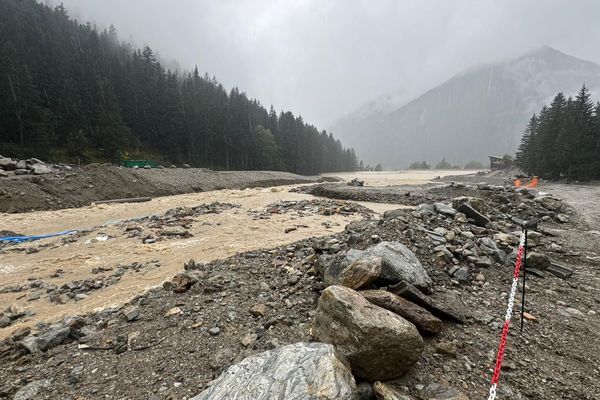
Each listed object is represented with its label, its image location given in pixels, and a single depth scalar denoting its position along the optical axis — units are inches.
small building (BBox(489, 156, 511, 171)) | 2957.7
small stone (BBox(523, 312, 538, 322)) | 211.5
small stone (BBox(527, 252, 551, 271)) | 296.5
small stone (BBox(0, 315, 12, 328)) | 243.3
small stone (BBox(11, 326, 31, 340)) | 212.2
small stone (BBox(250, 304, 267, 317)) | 212.4
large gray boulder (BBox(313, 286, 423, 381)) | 139.0
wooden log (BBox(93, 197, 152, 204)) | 932.8
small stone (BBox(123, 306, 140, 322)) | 220.7
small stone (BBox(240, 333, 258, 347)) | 180.9
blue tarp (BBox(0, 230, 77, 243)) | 506.0
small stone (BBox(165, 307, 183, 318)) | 217.2
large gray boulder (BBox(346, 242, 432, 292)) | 215.8
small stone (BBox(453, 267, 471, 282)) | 262.5
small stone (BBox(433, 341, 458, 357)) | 169.5
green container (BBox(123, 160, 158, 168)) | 1677.2
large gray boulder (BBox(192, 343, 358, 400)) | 109.4
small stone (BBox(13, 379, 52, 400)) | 148.9
